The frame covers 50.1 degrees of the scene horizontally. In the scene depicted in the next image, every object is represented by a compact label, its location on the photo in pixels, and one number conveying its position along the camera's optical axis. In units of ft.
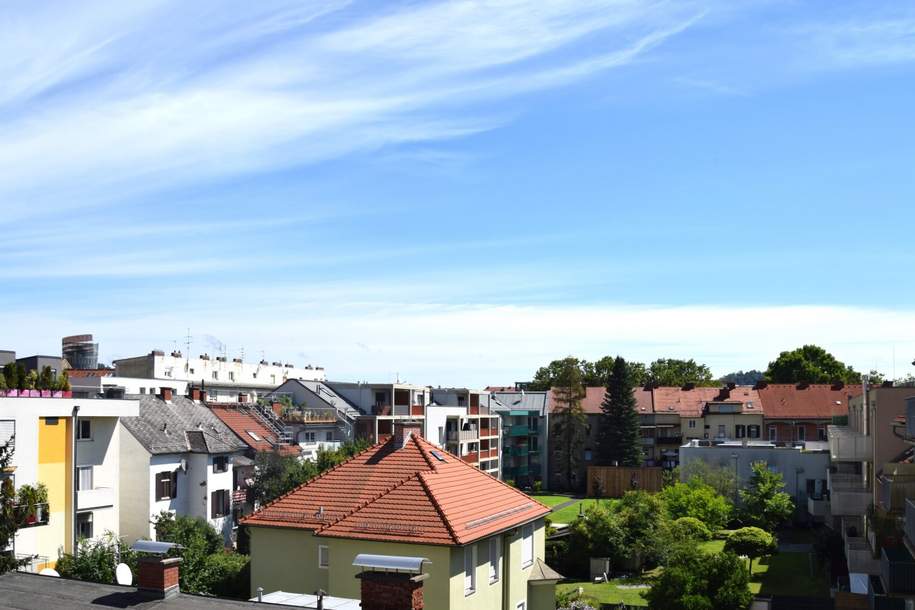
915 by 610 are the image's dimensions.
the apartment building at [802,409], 342.23
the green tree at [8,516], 74.77
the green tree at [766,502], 223.10
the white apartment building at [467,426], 315.58
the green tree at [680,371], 509.76
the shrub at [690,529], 199.31
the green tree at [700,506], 221.66
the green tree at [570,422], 363.76
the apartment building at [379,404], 289.94
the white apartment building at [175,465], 178.60
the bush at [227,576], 118.52
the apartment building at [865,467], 139.88
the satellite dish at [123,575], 77.56
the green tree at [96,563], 122.62
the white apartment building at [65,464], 144.77
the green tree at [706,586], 135.33
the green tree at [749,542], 190.39
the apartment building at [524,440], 366.22
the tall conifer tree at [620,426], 341.82
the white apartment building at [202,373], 309.83
